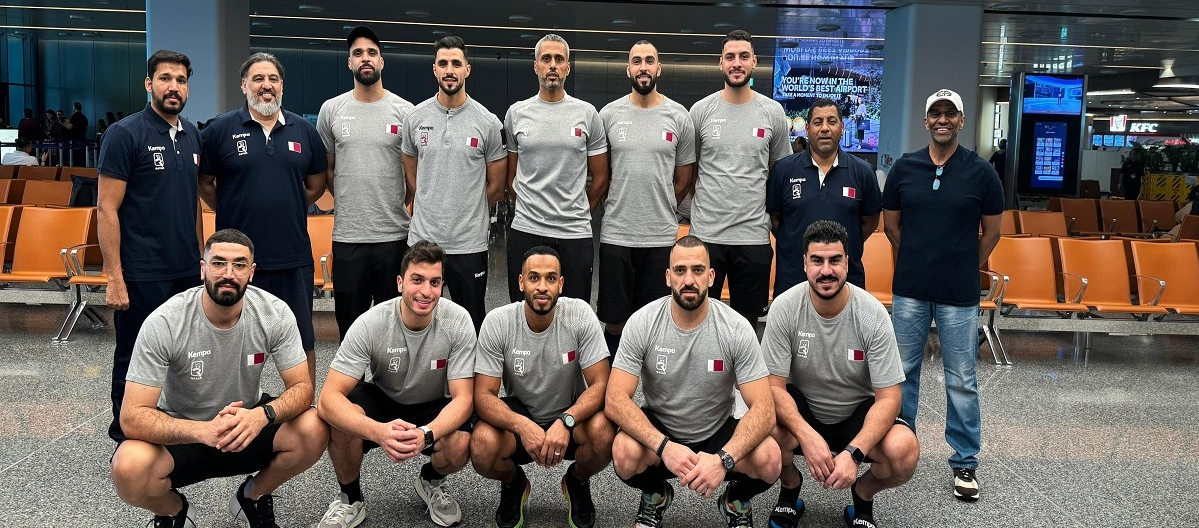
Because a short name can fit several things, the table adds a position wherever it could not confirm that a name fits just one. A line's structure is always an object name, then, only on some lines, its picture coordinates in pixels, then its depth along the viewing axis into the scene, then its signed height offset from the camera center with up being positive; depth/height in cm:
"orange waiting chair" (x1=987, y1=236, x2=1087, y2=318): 723 -71
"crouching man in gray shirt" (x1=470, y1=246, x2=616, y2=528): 363 -89
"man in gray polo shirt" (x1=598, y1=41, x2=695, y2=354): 460 -11
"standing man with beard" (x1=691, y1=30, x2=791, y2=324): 463 -4
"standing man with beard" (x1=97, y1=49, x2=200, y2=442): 417 -25
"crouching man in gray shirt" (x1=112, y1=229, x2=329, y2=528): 328 -88
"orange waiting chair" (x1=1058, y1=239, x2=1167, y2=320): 720 -70
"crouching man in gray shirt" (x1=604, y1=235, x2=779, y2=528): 355 -84
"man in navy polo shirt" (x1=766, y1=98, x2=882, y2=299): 439 -12
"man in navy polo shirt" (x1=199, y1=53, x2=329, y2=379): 439 -10
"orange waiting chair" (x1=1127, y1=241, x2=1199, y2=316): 718 -70
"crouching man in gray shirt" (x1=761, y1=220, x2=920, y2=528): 359 -80
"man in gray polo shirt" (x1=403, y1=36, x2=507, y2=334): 447 -5
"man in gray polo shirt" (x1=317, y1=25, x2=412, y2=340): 459 -13
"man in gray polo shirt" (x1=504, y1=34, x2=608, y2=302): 452 -3
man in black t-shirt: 421 -37
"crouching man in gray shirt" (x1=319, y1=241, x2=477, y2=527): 360 -86
